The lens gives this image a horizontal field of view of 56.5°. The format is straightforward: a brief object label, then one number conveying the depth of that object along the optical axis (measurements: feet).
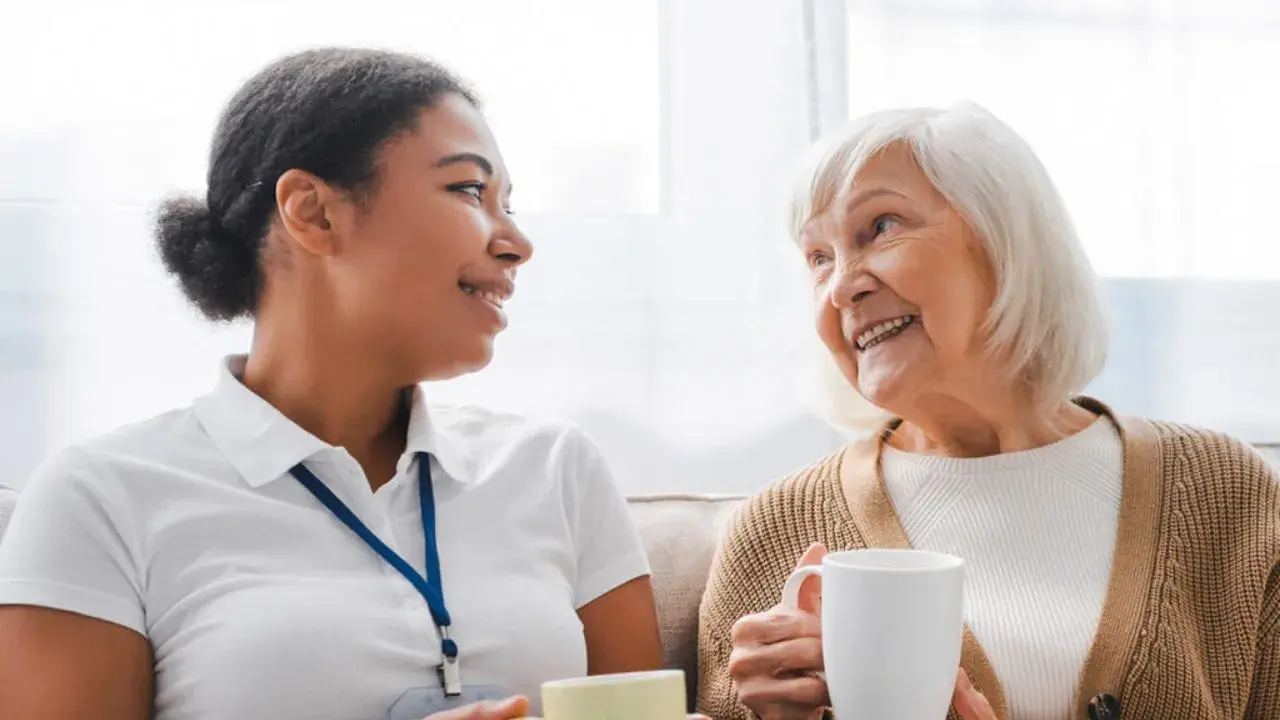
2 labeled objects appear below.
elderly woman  3.87
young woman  3.27
